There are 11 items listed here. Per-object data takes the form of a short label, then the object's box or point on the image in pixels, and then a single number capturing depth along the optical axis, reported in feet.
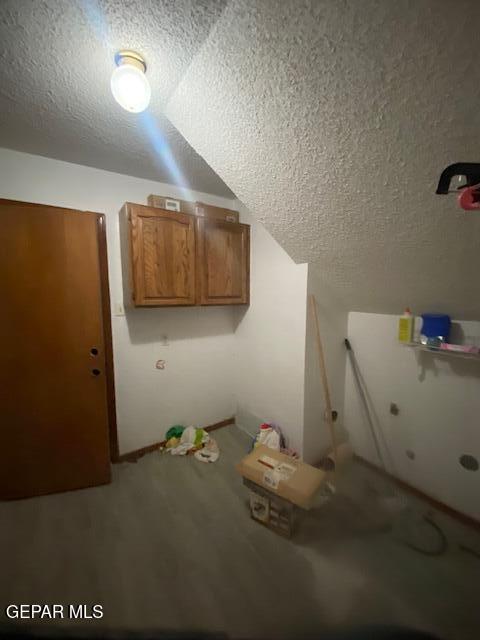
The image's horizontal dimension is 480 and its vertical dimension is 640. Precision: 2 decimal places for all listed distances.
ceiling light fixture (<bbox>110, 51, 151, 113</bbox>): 2.82
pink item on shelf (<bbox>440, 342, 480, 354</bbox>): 4.16
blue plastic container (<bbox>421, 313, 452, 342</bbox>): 4.50
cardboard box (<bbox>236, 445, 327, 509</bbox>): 3.99
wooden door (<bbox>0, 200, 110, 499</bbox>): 4.69
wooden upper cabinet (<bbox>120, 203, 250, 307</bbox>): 5.44
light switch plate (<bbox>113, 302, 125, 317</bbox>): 6.15
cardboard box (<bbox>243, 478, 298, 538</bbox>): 4.24
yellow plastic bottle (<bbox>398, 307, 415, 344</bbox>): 4.96
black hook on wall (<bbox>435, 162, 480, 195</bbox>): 2.14
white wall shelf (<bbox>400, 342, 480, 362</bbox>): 4.30
